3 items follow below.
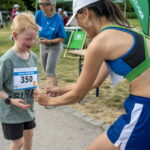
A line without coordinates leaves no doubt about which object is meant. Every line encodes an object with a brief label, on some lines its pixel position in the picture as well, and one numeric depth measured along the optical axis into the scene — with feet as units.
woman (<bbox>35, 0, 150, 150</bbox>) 5.78
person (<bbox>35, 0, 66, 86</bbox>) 15.84
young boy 7.76
